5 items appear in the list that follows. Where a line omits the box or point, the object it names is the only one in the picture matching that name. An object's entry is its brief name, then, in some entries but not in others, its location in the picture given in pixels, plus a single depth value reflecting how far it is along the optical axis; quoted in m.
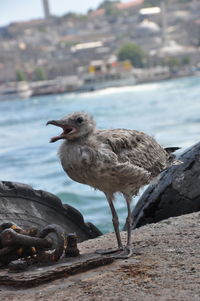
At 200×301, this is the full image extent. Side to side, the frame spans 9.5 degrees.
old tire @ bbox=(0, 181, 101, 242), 5.09
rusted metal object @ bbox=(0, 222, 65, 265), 3.92
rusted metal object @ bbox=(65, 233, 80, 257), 4.13
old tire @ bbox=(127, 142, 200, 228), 6.03
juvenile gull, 4.17
